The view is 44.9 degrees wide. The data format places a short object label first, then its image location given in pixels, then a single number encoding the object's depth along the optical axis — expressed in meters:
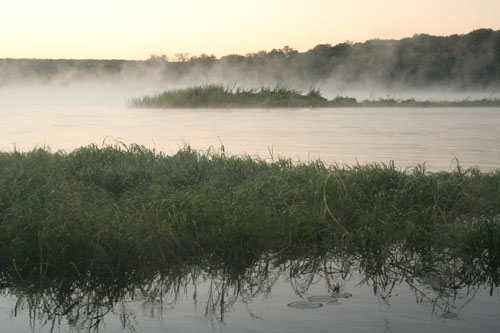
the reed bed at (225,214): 3.68
